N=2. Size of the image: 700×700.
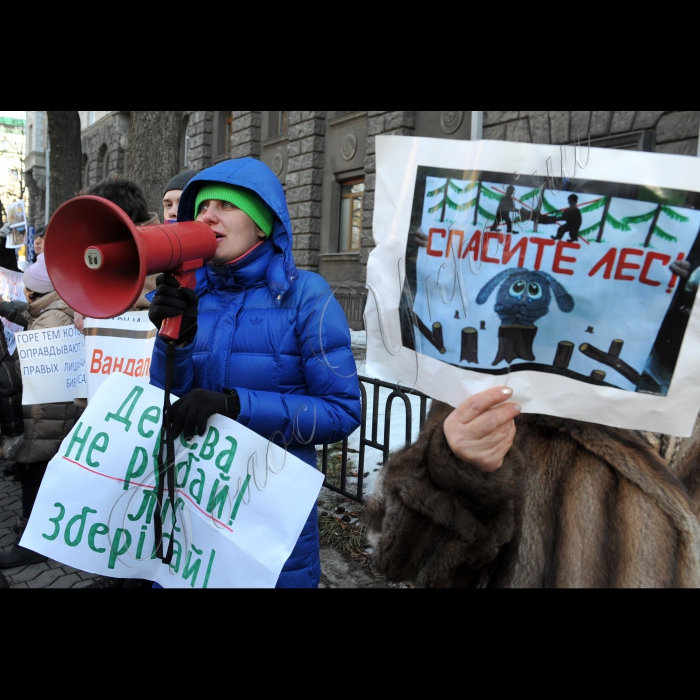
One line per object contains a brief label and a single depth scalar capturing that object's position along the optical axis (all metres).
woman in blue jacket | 1.63
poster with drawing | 0.90
